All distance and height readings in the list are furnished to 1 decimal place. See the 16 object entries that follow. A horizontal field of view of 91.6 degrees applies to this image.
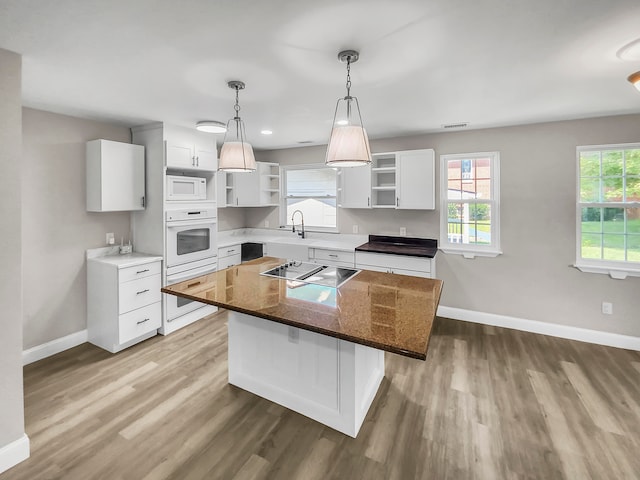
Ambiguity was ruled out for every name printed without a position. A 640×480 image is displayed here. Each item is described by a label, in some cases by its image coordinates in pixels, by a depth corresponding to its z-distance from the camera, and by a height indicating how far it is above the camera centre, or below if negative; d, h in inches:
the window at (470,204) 150.1 +14.9
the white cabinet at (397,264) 144.3 -14.3
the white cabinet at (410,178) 152.6 +28.0
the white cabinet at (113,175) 126.4 +25.1
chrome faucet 201.0 +7.8
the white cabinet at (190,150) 140.0 +40.7
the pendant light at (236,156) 91.0 +23.0
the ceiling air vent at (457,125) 138.7 +49.8
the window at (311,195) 192.4 +25.3
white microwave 140.4 +22.2
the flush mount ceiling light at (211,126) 133.6 +46.9
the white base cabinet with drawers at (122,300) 123.7 -26.9
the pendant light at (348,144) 71.1 +20.8
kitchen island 64.4 -19.1
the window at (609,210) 128.6 +10.2
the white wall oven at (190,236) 142.0 -0.6
